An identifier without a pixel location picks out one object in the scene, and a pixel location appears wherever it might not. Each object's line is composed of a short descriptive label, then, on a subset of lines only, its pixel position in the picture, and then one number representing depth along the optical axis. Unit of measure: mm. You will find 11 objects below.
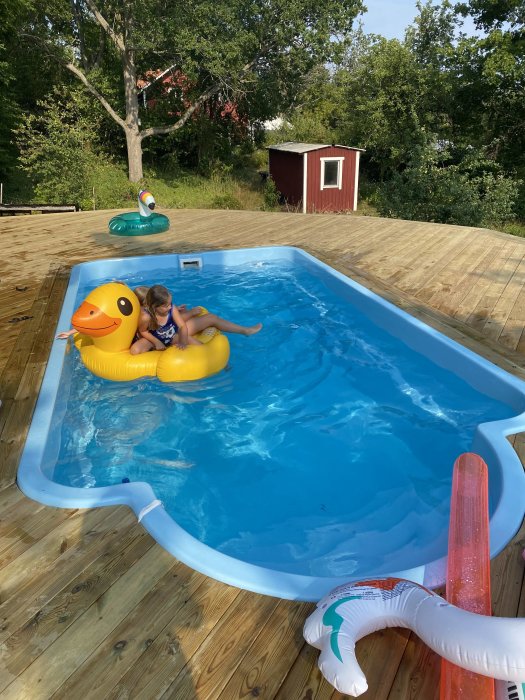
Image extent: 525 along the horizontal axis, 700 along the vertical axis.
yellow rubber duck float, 4129
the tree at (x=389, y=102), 21438
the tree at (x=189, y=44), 16406
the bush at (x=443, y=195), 13391
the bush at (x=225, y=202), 19391
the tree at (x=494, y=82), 18656
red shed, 18438
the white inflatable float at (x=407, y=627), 1382
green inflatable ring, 8688
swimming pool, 2705
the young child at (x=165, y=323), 4184
